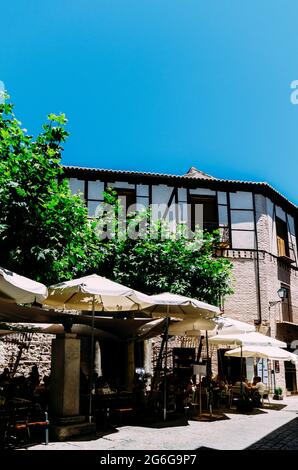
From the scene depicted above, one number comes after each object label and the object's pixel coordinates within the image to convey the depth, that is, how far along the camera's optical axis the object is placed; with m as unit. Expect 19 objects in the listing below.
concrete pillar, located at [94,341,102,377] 17.03
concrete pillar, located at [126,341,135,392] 15.26
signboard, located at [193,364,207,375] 10.57
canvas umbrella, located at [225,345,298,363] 13.52
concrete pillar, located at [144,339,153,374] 17.42
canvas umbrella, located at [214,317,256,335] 12.22
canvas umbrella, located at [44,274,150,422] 8.37
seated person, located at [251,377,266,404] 14.06
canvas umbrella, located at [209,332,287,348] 12.66
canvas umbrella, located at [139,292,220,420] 9.48
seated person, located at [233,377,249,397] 12.82
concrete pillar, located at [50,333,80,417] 7.97
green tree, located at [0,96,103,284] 8.91
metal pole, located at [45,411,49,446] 6.87
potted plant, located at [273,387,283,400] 18.75
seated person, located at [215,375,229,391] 13.75
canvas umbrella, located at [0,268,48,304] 6.12
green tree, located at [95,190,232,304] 15.27
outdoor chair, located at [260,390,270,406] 14.38
